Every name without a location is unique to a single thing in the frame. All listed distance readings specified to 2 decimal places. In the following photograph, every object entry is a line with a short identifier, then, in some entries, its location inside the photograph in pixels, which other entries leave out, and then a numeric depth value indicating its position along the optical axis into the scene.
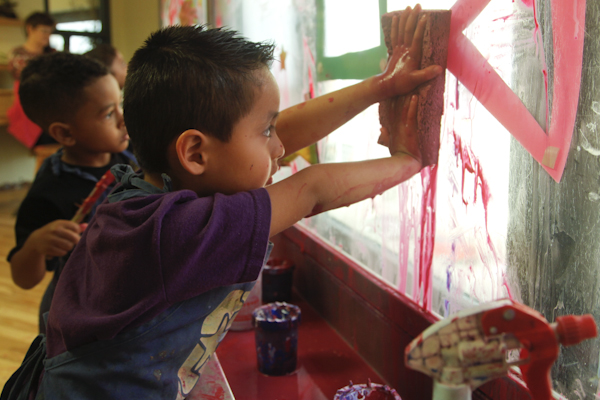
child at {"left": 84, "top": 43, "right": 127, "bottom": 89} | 2.09
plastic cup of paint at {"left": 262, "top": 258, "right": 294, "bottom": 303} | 1.23
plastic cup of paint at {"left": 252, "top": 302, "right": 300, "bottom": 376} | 0.92
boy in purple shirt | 0.58
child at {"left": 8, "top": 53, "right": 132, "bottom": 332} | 1.18
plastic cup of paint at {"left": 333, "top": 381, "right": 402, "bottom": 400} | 0.70
